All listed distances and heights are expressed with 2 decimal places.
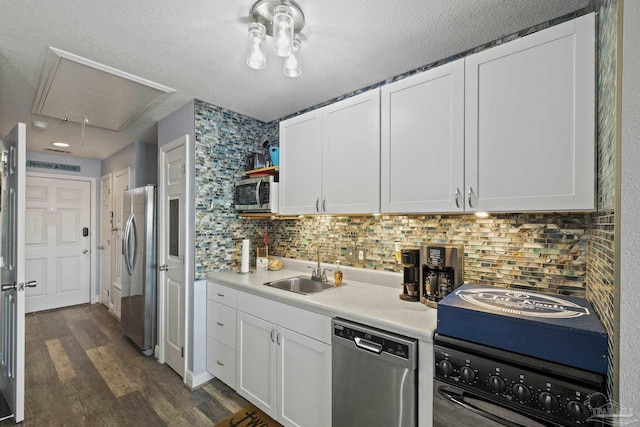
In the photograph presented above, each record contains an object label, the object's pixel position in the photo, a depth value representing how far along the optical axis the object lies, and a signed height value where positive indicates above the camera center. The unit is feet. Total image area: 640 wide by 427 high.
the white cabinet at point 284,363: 5.54 -3.16
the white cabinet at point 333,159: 6.06 +1.22
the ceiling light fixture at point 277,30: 4.26 +2.73
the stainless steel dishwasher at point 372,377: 4.33 -2.59
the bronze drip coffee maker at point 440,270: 5.13 -1.01
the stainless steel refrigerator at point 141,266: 9.82 -1.86
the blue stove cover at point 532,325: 3.10 -1.30
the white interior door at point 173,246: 8.51 -1.06
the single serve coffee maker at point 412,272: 5.67 -1.15
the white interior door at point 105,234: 15.03 -1.17
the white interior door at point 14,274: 6.44 -1.43
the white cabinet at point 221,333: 7.55 -3.22
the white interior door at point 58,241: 14.30 -1.53
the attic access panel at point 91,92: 6.21 +2.98
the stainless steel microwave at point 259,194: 7.97 +0.49
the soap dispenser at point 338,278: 7.26 -1.61
